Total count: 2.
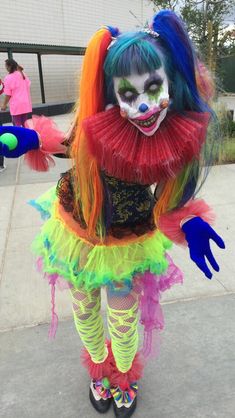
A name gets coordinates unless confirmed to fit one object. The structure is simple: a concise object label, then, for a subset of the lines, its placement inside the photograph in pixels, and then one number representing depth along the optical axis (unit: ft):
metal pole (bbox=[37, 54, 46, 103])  42.70
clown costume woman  4.08
